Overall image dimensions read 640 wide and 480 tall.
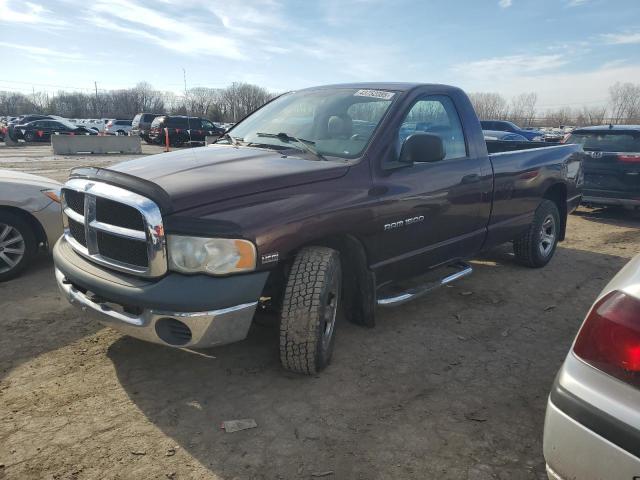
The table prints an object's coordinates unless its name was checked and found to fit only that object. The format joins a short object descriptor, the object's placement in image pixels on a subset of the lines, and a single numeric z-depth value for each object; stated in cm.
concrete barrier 2128
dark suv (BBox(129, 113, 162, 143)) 3054
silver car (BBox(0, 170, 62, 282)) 471
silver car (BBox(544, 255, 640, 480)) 150
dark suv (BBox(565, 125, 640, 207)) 847
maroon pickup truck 259
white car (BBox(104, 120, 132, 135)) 3685
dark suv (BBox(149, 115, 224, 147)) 2678
